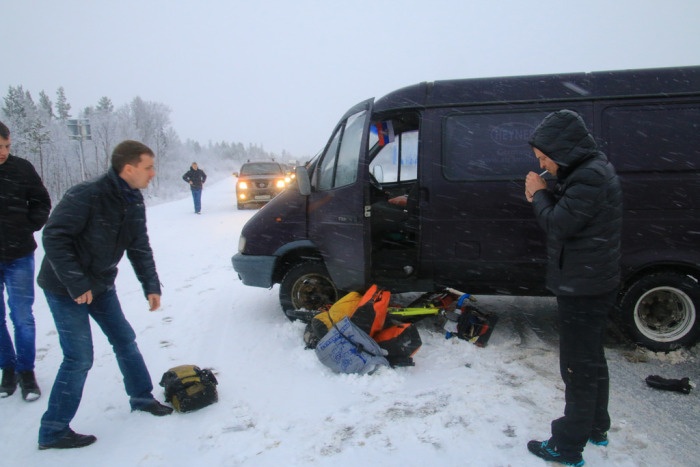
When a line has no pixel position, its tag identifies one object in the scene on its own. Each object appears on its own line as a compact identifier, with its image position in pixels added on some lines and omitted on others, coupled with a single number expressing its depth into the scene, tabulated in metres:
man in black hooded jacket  2.36
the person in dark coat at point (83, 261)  2.72
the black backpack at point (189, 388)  3.34
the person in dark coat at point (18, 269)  3.47
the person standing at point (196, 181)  16.47
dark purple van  3.94
